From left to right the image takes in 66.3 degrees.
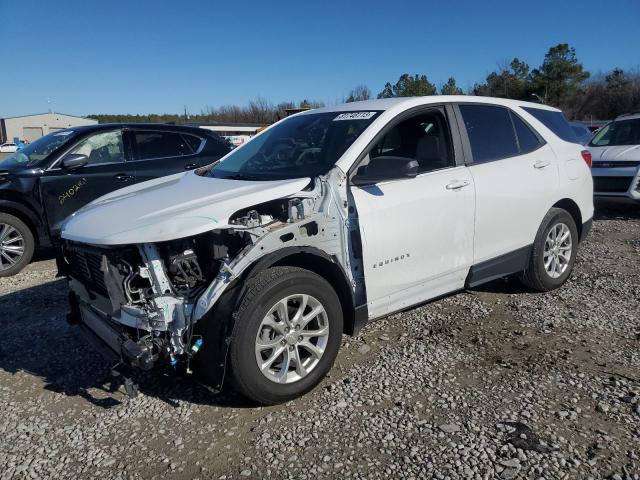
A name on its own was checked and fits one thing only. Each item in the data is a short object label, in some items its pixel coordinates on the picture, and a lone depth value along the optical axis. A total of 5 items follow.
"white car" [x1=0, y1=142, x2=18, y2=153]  41.88
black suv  6.22
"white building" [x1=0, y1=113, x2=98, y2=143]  74.44
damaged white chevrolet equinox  2.77
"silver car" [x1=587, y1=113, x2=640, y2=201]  8.42
